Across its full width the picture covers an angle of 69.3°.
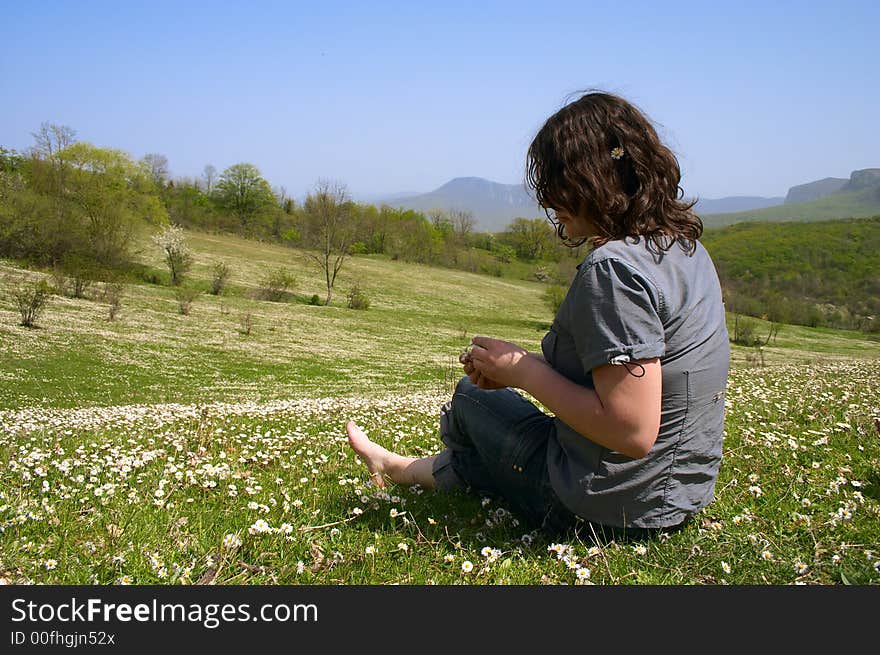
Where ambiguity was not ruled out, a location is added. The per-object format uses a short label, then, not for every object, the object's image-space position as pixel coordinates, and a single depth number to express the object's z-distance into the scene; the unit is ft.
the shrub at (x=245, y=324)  126.52
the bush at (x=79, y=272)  135.44
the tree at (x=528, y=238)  415.03
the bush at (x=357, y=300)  195.11
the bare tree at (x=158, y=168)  362.53
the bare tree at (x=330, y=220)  226.58
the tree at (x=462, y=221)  479.17
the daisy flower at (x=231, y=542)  9.66
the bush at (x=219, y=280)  179.93
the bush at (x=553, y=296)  203.59
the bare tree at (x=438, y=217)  482.20
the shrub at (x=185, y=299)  135.17
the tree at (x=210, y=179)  394.38
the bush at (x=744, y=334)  191.70
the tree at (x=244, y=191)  367.86
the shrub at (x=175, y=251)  184.55
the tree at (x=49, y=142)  241.55
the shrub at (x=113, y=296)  115.23
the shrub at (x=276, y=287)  187.62
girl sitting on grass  8.52
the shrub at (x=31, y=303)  96.73
